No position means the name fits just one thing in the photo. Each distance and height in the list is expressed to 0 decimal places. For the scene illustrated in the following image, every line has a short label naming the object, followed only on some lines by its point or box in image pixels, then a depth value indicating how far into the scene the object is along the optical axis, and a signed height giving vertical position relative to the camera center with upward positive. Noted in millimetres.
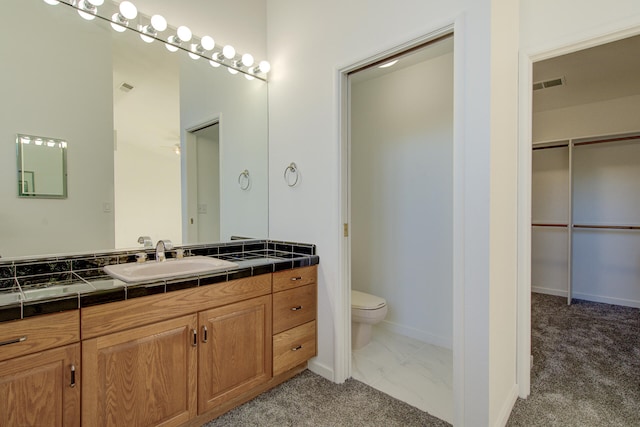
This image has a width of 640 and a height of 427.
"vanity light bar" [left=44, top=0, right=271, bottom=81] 1660 +1089
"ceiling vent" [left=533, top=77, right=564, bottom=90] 3057 +1268
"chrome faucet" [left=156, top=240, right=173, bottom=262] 1815 -226
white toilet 2398 -829
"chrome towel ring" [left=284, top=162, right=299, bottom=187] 2205 +271
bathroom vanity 1079 -597
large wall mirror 1480 +460
